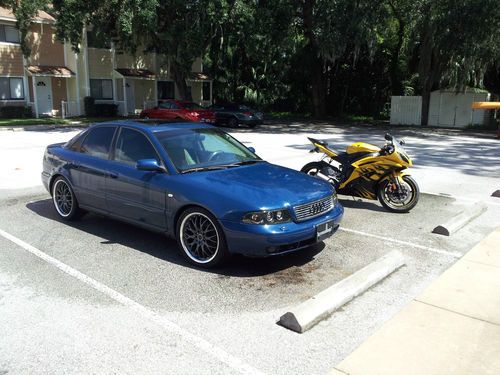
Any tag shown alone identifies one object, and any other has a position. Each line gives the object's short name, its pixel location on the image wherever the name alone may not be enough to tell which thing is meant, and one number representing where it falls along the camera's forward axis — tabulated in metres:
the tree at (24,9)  25.20
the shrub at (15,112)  29.29
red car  23.86
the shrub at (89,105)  31.69
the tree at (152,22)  23.16
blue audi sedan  4.89
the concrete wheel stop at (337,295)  3.94
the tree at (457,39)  22.44
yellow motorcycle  7.62
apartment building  29.89
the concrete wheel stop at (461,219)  6.51
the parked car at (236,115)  25.65
